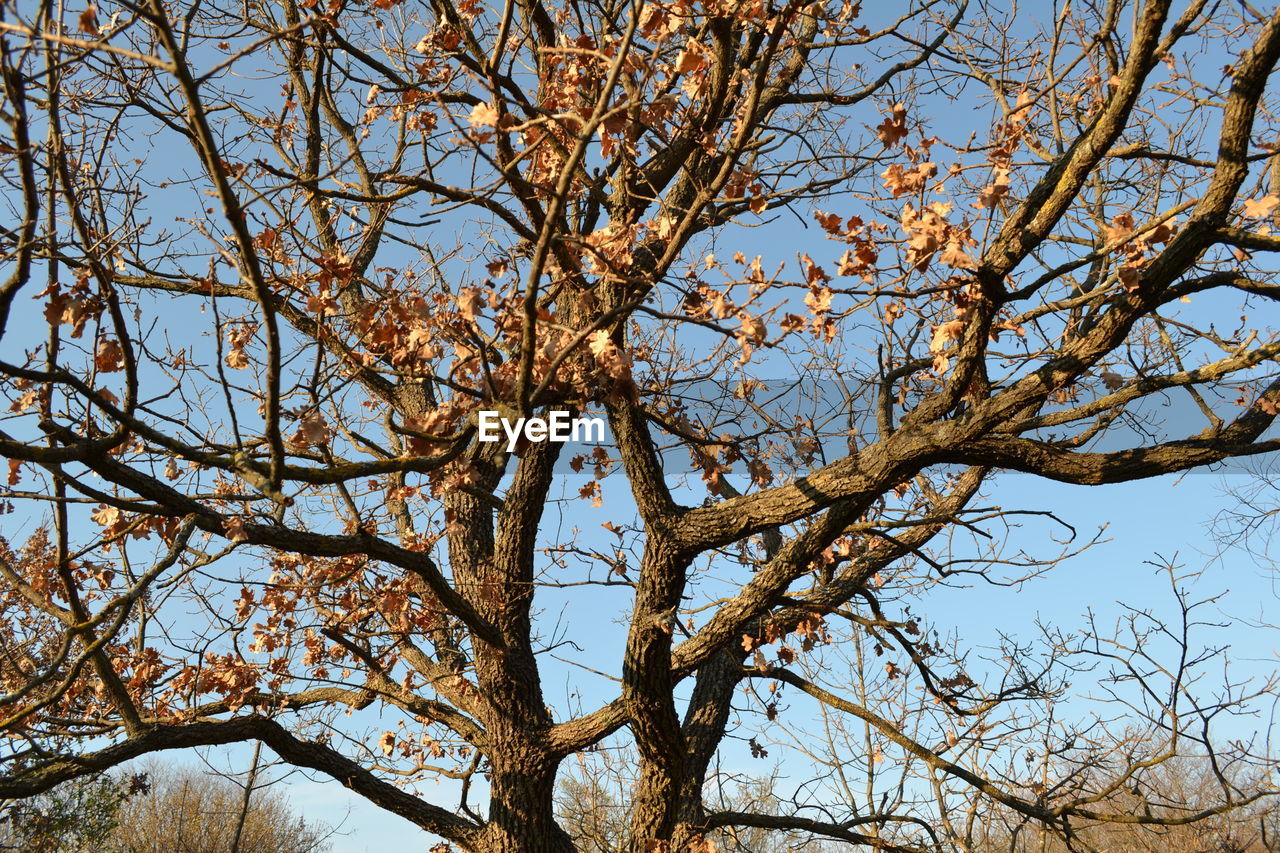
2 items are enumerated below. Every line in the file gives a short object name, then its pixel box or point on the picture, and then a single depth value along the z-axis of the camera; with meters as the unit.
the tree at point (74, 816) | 9.48
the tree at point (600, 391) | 3.29
